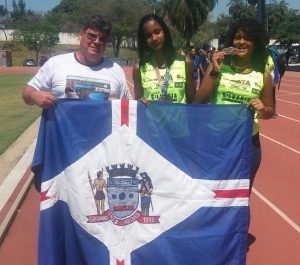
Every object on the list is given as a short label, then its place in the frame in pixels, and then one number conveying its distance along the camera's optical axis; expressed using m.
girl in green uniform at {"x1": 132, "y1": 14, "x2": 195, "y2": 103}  2.49
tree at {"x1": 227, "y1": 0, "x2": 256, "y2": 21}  68.00
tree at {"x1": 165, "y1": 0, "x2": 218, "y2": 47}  37.48
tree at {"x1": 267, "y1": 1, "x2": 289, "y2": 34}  69.31
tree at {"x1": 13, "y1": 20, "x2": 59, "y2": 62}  46.61
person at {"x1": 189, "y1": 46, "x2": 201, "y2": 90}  10.58
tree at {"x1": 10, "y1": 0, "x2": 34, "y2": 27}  90.49
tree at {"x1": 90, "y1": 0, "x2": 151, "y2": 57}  51.02
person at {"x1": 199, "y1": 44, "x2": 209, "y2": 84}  11.75
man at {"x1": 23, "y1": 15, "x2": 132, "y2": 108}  2.24
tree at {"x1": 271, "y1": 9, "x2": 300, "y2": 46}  45.40
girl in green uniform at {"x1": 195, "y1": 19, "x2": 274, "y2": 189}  2.43
